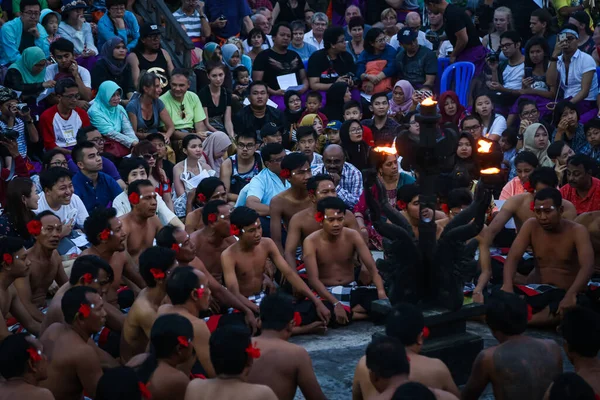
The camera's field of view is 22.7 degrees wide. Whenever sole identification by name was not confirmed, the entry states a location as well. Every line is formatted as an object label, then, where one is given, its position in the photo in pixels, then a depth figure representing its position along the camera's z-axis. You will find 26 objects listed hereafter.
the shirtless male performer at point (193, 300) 8.71
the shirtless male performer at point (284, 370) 7.94
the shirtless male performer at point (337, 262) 11.43
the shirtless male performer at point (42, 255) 10.88
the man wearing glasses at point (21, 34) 16.14
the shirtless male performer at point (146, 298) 9.38
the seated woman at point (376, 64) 18.46
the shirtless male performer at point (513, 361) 7.89
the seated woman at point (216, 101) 17.18
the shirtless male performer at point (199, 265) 10.61
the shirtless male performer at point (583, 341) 7.62
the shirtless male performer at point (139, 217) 11.98
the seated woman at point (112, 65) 16.42
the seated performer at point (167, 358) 7.70
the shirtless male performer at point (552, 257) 10.96
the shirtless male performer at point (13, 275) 9.90
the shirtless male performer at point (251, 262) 11.04
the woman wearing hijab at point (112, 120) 15.33
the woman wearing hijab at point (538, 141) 15.63
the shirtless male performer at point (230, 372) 7.05
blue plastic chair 18.35
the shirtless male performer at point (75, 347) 8.19
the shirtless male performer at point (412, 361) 7.53
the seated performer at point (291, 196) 12.77
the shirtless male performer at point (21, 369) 7.19
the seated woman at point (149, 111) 15.91
